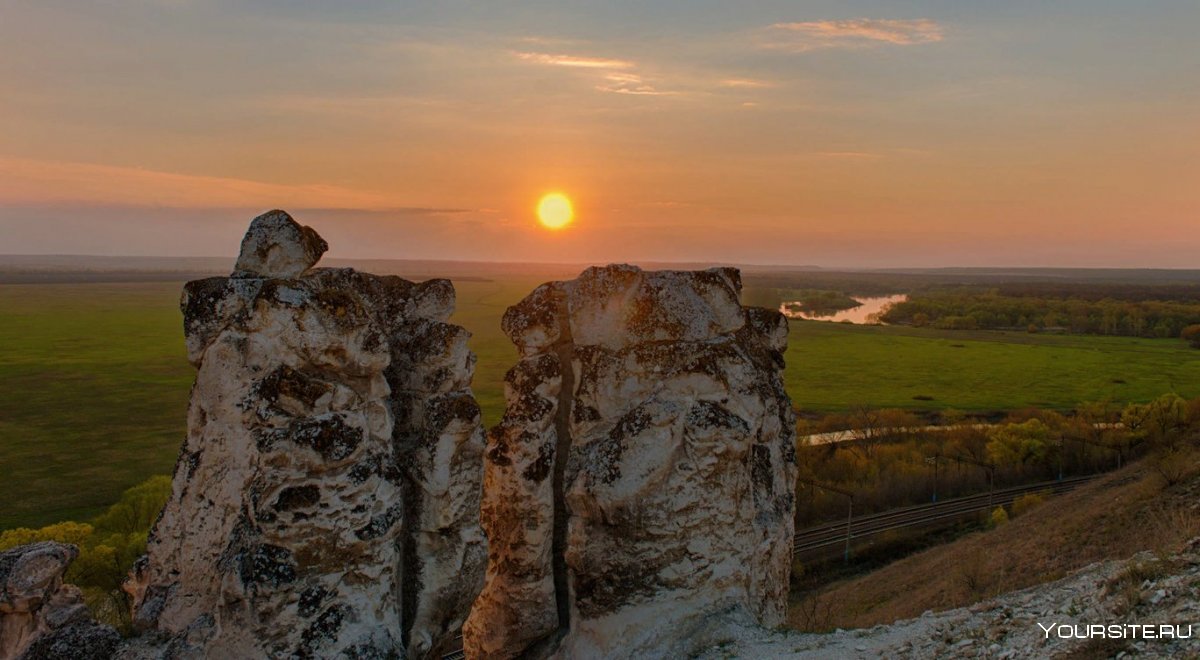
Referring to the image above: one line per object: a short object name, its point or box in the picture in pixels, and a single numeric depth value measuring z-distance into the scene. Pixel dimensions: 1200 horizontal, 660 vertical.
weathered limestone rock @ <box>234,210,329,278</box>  10.42
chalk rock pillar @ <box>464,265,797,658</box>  12.07
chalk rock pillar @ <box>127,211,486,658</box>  9.29
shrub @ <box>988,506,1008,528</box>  38.16
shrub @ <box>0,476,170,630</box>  24.09
